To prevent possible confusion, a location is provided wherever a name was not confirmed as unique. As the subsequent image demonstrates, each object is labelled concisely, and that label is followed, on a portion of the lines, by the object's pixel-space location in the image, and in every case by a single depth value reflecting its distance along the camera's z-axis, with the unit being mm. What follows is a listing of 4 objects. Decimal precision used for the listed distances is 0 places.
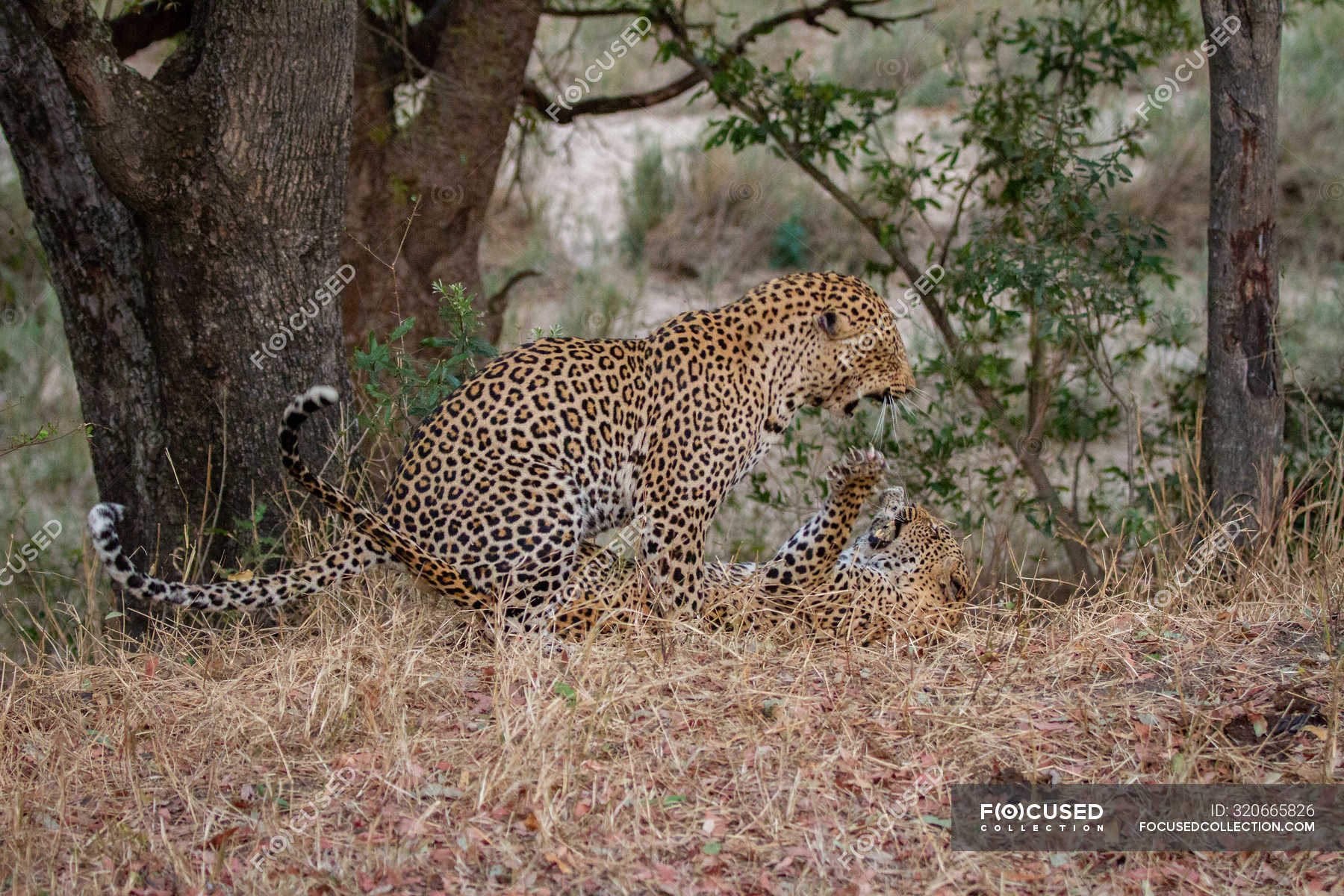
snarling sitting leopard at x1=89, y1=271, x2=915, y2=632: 10211
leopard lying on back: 10641
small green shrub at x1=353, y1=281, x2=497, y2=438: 11852
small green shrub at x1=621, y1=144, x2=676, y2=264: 27359
